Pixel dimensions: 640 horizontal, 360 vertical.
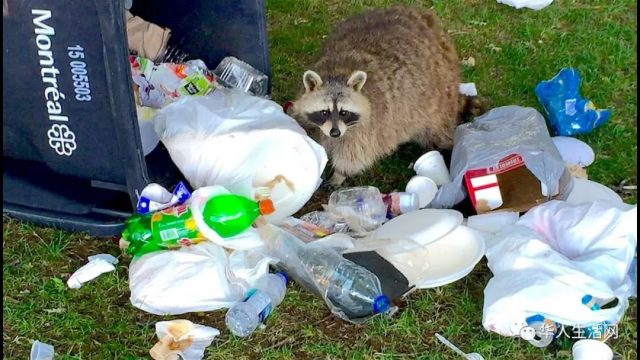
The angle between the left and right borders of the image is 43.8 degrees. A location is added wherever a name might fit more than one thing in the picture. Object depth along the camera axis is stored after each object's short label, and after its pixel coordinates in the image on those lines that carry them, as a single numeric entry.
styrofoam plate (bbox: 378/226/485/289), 2.98
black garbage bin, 2.88
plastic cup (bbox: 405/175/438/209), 3.40
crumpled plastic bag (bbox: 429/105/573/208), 3.27
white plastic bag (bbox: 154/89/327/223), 3.27
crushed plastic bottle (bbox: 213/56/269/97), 3.82
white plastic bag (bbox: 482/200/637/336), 2.66
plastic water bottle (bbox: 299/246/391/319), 2.85
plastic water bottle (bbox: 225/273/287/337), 2.81
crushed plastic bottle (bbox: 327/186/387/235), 3.28
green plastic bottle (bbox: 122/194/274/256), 3.00
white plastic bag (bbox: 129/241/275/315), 2.89
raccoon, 3.55
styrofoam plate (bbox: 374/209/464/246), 3.09
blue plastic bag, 3.81
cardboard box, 3.25
